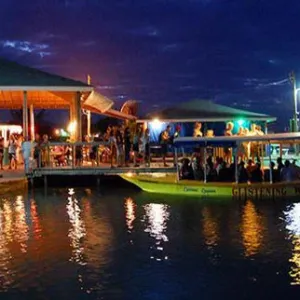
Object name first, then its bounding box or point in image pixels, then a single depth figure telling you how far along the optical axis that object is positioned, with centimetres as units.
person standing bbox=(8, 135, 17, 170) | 2997
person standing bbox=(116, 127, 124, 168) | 2886
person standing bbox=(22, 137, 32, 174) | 2798
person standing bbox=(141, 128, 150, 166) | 2958
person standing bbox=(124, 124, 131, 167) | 2925
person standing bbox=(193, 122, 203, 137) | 3231
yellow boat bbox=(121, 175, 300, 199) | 2375
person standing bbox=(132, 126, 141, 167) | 2953
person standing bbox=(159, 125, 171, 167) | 3006
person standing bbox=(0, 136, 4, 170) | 3069
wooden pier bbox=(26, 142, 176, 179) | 2814
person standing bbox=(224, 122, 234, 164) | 3108
